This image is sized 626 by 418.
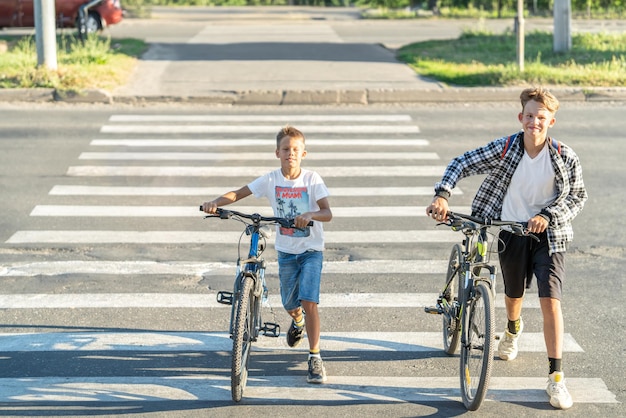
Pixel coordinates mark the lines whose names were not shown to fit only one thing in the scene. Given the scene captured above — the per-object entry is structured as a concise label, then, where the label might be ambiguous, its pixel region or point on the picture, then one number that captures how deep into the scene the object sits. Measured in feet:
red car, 90.63
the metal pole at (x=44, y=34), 61.00
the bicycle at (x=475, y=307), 20.18
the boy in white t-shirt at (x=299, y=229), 22.29
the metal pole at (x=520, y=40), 63.13
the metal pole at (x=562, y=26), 71.05
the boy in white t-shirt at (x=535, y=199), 21.15
